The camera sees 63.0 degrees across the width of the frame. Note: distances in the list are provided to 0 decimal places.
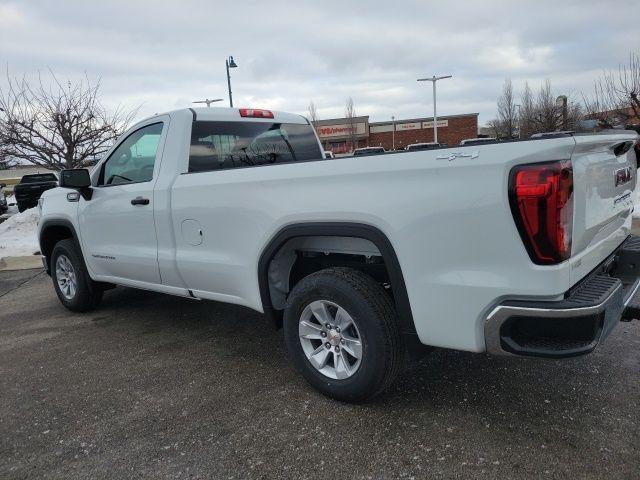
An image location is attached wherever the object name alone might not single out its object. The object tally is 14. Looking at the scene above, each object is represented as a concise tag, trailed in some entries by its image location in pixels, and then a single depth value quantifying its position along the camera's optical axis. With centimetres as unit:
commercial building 4975
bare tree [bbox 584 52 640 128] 1352
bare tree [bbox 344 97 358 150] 4884
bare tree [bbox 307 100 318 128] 4771
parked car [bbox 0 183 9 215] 1981
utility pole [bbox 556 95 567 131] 2234
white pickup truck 231
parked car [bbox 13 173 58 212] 1806
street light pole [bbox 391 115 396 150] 5088
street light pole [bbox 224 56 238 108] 1655
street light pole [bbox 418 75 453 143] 3536
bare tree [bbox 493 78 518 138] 3914
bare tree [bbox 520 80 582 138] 2339
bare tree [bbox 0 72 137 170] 1288
